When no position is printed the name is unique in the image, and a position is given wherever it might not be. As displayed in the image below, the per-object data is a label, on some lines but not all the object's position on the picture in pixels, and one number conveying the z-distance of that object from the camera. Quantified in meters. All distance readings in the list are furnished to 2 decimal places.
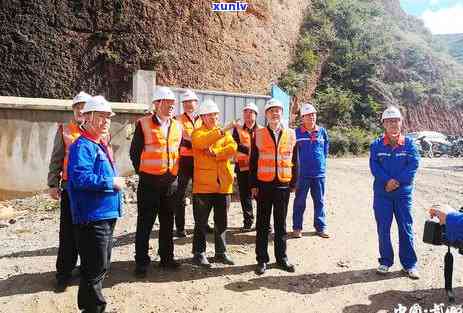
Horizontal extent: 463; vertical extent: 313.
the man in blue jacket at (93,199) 3.61
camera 3.79
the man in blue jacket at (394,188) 5.03
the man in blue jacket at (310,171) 6.57
